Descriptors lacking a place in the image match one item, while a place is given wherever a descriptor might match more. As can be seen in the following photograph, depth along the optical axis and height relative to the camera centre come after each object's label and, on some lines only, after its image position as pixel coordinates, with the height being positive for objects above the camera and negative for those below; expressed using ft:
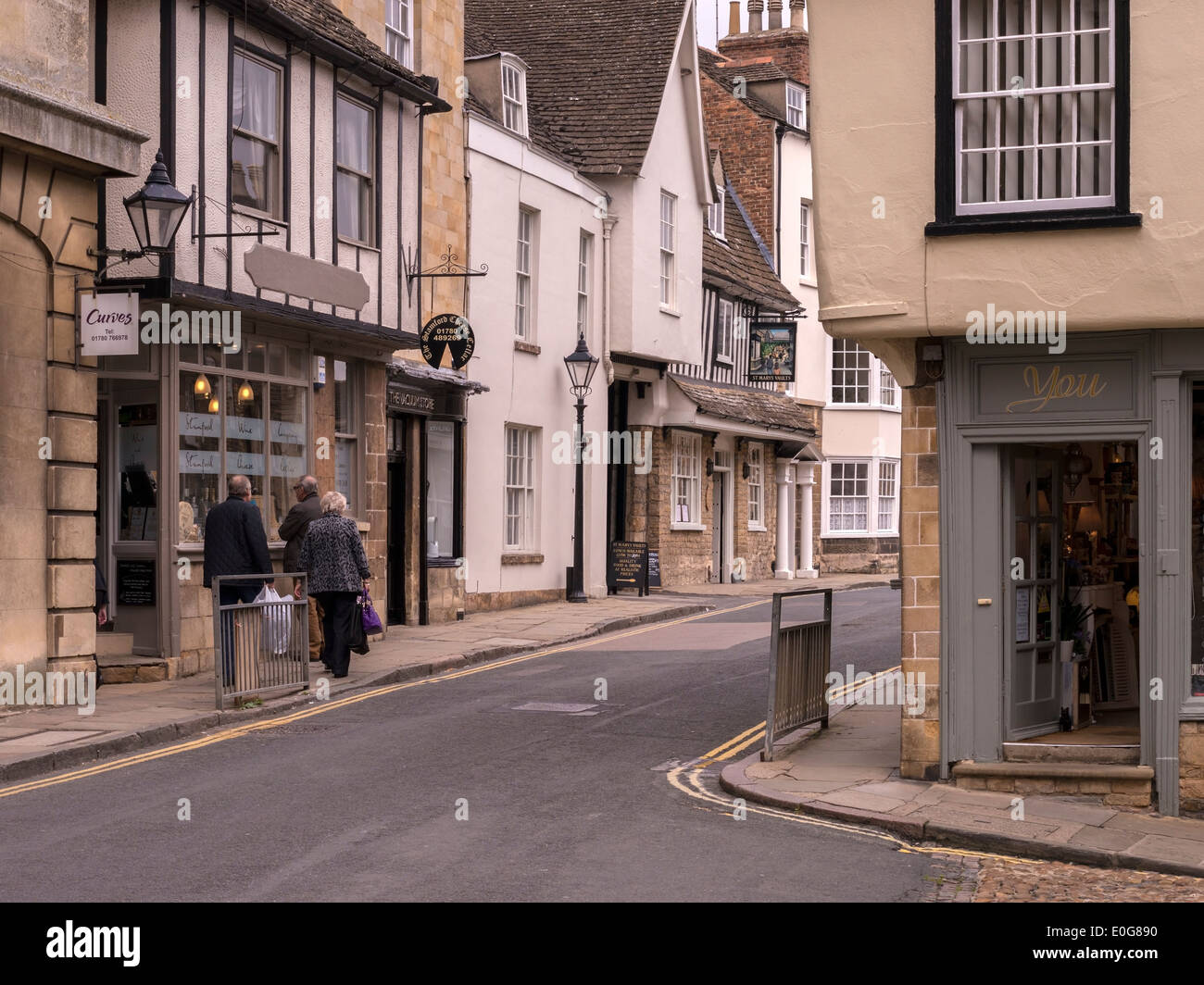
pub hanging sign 109.40 +12.05
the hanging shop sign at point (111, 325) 43.62 +5.54
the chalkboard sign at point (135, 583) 50.11 -2.05
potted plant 36.73 -2.60
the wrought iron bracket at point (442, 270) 63.57 +10.94
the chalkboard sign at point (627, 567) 88.63 -2.67
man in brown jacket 53.16 -0.12
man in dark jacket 48.32 -0.63
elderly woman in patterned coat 48.83 -1.60
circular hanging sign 66.03 +7.79
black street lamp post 81.05 +6.65
